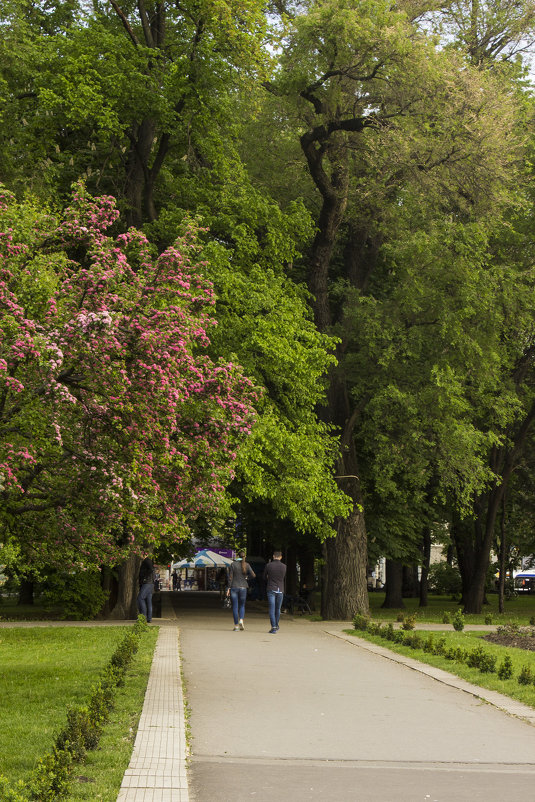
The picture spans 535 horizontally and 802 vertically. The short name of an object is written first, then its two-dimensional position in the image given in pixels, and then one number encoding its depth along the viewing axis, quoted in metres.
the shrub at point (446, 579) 61.59
